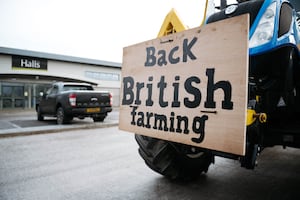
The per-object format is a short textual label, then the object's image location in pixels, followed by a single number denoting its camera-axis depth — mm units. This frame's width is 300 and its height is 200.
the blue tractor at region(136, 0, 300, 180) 1559
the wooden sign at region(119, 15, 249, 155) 1181
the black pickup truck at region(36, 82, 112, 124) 7320
